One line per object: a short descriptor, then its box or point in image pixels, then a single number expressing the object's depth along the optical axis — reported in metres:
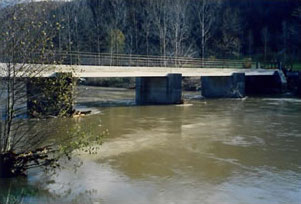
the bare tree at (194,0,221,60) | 57.28
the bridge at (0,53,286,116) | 25.72
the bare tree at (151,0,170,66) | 49.19
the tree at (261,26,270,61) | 60.61
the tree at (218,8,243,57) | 57.78
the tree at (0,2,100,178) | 9.58
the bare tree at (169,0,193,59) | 48.28
